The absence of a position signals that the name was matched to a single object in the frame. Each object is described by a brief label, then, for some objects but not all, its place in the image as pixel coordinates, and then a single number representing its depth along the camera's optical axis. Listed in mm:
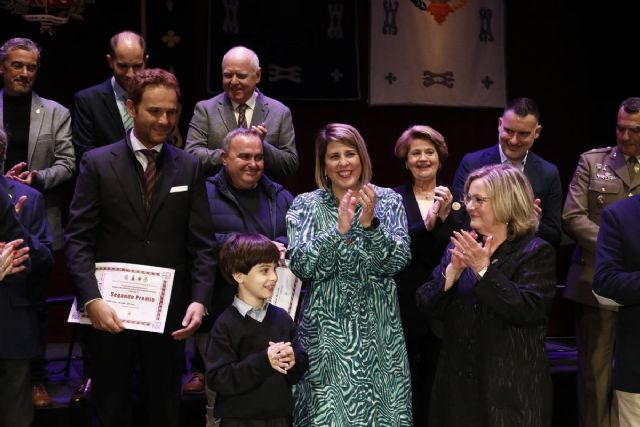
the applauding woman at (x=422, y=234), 4727
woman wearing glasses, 3688
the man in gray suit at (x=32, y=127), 4961
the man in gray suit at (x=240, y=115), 5164
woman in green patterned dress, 4008
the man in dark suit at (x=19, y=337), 4258
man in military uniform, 5367
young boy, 3672
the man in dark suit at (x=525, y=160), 5199
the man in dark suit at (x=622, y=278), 4062
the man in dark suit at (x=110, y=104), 5109
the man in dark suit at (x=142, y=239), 4094
